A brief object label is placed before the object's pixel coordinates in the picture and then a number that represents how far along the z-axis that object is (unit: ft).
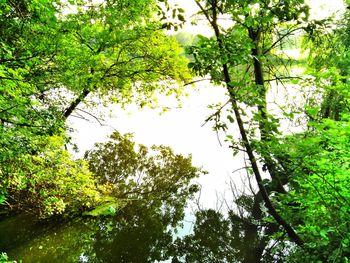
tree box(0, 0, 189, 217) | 18.39
